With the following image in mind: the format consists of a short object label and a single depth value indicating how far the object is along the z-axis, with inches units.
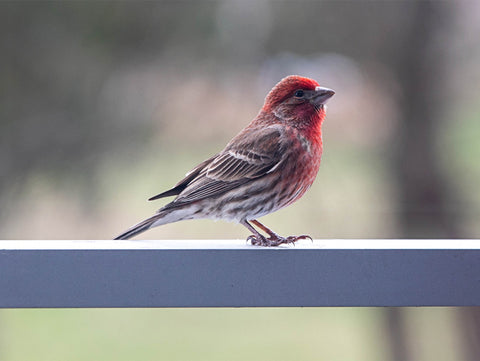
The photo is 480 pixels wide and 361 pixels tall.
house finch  194.7
